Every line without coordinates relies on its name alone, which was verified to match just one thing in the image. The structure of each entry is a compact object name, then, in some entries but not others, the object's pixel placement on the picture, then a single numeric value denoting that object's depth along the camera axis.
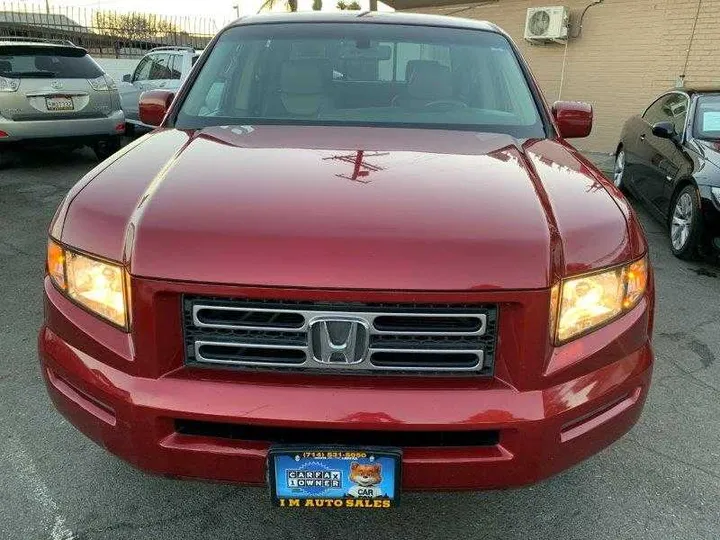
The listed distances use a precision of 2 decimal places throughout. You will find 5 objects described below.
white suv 10.86
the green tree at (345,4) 27.66
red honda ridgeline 1.68
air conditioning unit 12.16
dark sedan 5.25
